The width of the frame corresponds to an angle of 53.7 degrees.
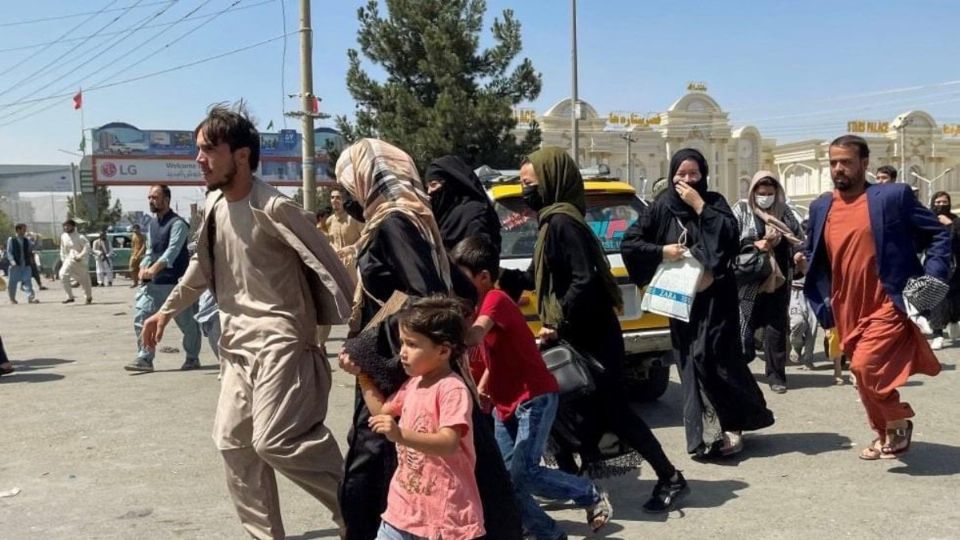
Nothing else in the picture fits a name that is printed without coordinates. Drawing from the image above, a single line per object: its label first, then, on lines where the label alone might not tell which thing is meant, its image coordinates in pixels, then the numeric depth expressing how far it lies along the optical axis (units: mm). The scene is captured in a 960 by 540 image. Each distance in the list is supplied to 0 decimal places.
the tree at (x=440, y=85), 23328
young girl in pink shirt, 2992
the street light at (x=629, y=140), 54047
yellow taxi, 6906
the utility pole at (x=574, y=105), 25938
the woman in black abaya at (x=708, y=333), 5598
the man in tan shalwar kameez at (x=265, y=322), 3863
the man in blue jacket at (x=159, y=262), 9367
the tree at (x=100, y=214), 69812
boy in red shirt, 4160
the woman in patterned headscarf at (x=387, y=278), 3221
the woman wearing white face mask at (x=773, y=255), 7930
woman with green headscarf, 4656
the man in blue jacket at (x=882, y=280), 5324
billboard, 49781
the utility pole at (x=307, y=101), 15234
